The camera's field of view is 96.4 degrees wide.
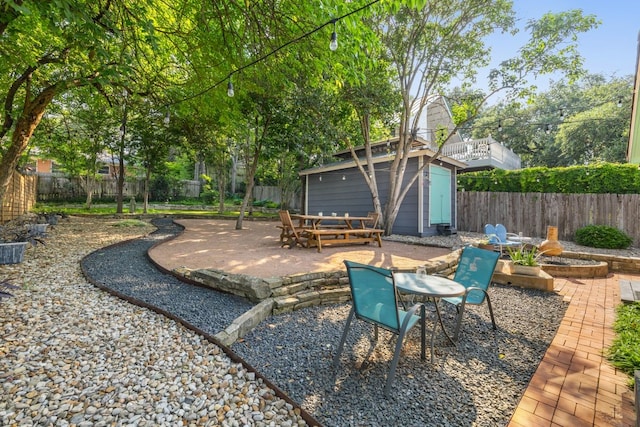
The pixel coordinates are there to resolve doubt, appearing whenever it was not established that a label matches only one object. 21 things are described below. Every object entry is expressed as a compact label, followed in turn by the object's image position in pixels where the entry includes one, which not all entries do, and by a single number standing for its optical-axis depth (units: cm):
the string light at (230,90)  460
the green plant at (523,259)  494
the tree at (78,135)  1084
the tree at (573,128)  1783
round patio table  255
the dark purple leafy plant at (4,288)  253
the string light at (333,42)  306
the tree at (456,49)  794
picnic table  702
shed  1011
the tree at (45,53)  335
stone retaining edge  320
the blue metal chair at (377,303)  217
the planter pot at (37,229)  635
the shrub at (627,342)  235
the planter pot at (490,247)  685
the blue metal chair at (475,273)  319
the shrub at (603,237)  806
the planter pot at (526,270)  482
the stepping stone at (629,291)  375
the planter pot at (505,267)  511
